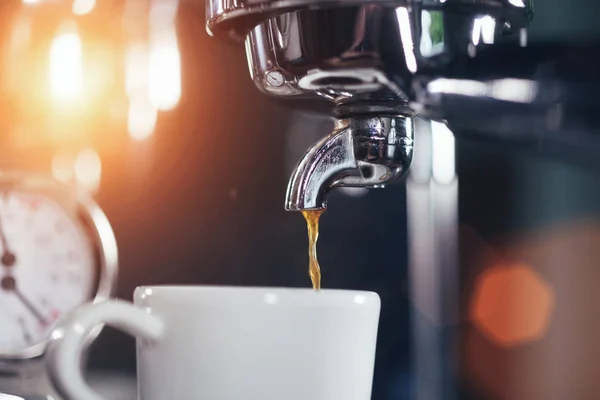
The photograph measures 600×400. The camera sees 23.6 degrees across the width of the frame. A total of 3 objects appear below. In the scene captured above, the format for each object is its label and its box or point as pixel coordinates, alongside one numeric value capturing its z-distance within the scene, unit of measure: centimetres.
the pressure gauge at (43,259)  44
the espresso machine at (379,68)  34
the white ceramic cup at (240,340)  33
